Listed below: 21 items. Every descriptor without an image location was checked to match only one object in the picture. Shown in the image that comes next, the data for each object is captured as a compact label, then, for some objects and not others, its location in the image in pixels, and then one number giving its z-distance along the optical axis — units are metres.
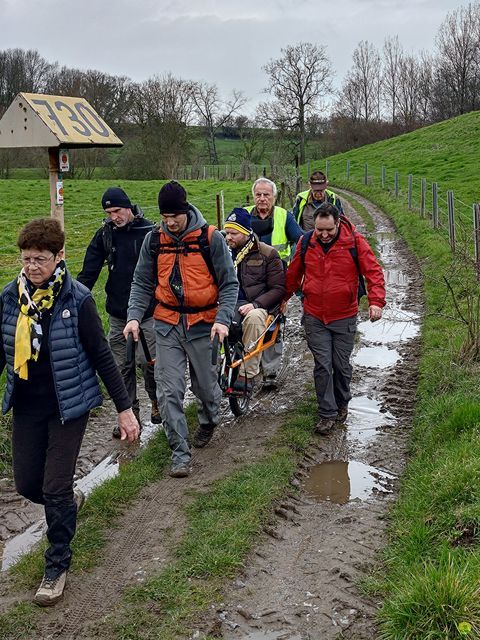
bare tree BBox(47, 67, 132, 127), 46.62
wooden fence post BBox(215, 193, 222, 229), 16.02
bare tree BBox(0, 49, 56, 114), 58.06
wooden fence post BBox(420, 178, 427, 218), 23.28
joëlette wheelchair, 7.28
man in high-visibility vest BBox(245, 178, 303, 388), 8.38
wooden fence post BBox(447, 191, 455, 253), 16.34
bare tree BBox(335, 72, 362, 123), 75.81
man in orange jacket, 6.07
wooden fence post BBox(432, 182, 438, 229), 20.72
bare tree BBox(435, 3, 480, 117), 70.69
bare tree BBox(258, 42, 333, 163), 64.44
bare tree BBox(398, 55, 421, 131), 78.11
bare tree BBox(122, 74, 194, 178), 43.62
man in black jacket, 6.97
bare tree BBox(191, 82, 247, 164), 65.62
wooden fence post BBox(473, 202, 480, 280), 11.62
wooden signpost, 6.71
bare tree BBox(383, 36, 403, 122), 80.62
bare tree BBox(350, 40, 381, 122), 80.94
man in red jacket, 7.04
